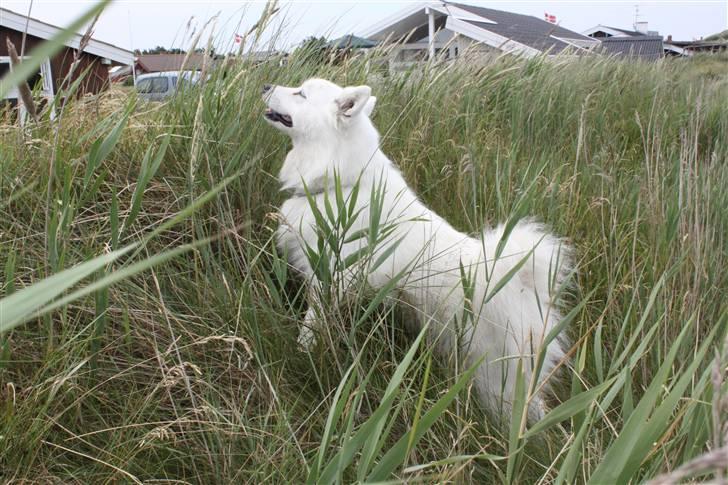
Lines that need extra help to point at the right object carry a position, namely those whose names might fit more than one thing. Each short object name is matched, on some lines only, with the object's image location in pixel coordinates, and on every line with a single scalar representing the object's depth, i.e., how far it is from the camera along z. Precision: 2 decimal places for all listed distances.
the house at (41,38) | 12.06
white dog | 1.74
